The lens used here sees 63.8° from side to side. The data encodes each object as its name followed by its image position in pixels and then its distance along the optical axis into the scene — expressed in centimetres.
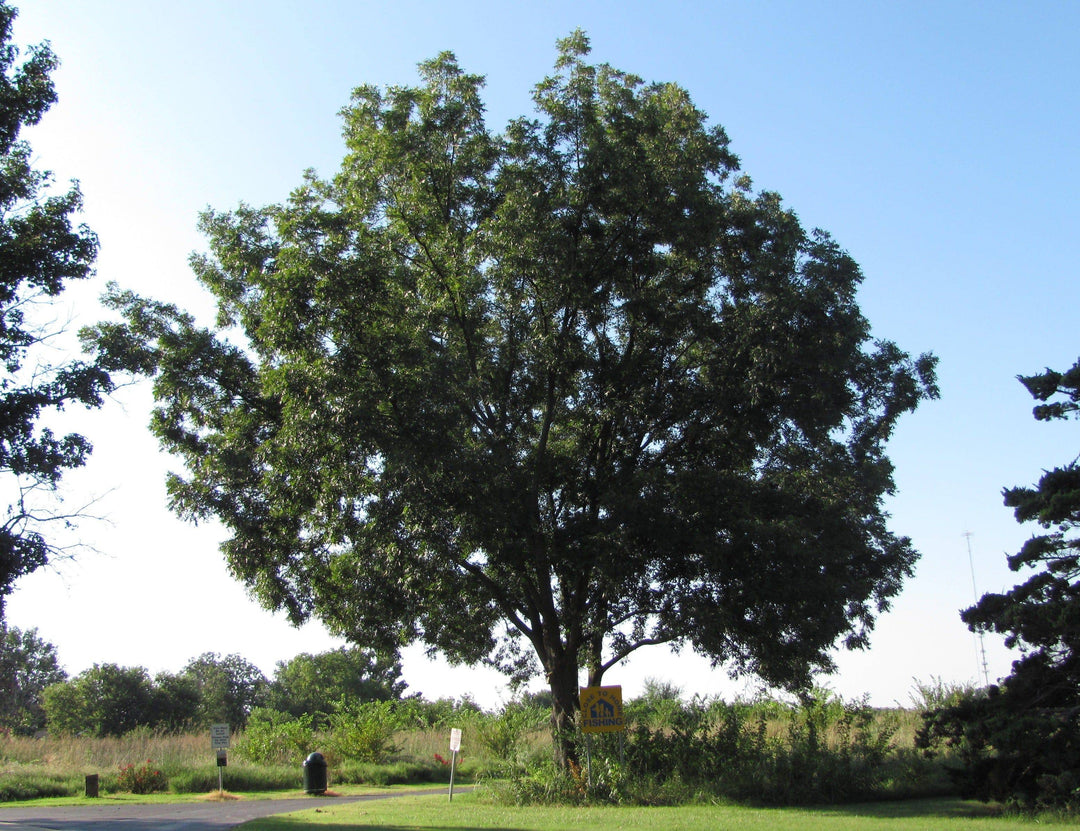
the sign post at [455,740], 2195
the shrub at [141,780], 2725
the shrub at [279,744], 3441
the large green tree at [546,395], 1614
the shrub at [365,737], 3347
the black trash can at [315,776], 2591
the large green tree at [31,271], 1549
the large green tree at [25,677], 6944
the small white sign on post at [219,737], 2456
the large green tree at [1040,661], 1356
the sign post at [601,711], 1788
